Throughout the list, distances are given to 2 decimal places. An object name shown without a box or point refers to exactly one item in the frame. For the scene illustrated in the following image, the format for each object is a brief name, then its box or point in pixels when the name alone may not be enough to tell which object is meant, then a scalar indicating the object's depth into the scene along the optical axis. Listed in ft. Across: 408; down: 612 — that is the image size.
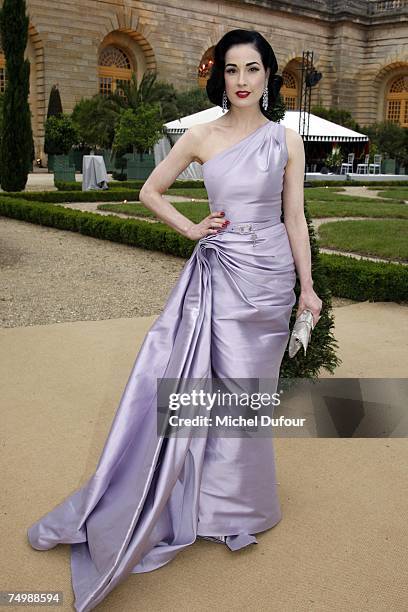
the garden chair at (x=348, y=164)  87.61
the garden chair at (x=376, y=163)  93.22
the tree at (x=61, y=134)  76.69
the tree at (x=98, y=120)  82.43
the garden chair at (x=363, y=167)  91.59
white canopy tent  72.64
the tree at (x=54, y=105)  89.15
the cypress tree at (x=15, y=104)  52.37
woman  7.58
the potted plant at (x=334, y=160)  86.48
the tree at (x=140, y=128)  70.49
